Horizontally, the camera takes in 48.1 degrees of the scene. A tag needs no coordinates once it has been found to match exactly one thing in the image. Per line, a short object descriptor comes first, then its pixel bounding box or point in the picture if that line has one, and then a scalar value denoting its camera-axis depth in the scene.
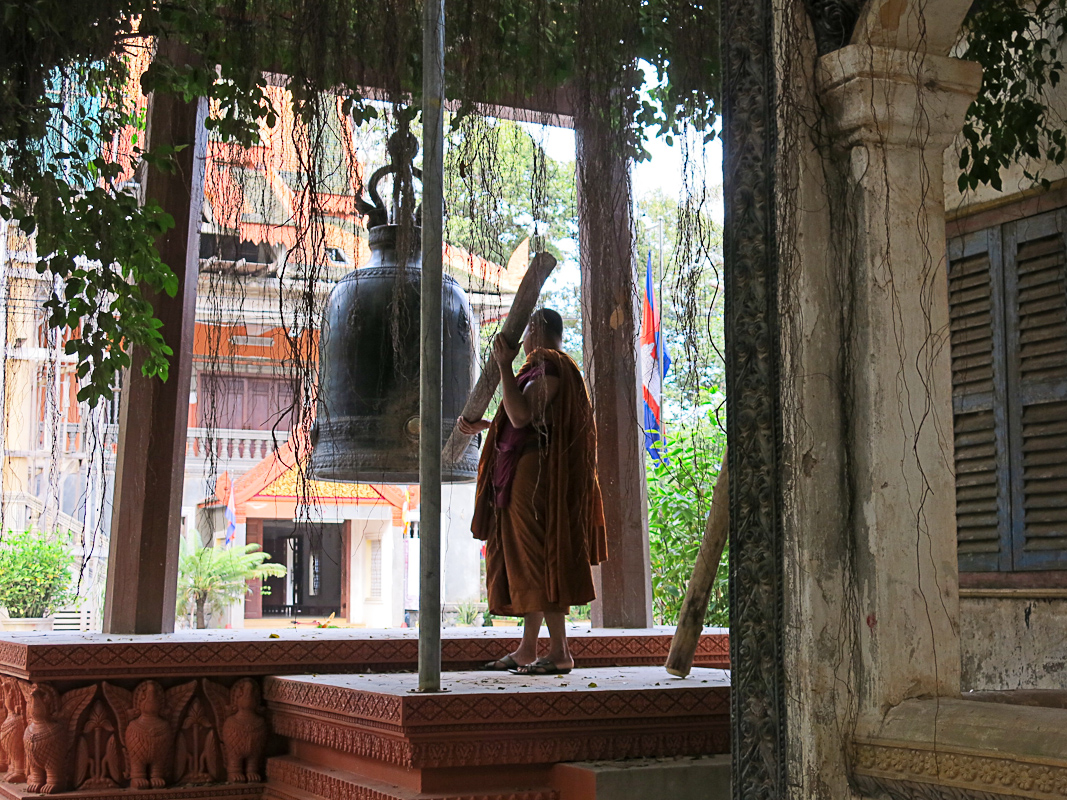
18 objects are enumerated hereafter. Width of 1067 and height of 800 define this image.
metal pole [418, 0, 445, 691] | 4.31
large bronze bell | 5.90
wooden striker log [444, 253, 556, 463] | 4.65
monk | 5.25
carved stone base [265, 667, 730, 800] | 4.36
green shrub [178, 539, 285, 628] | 16.97
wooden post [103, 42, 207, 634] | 6.52
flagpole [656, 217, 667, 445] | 9.27
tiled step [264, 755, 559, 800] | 4.39
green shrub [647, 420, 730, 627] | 10.62
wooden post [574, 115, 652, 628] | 6.64
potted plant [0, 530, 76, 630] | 14.54
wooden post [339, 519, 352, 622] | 21.36
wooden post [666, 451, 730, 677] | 3.98
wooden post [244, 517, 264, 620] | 22.45
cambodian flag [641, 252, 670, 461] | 9.09
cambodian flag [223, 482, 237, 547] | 15.22
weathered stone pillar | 3.25
